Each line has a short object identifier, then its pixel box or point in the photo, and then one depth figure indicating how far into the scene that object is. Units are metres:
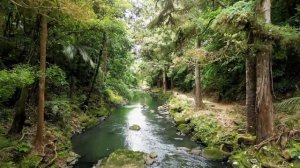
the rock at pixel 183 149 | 8.15
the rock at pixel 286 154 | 5.70
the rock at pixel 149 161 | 7.06
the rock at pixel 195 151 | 7.80
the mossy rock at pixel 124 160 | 6.79
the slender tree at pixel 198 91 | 12.26
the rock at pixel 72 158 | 7.13
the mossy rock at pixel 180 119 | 11.32
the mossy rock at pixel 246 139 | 6.90
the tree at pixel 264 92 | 6.32
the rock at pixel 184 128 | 10.31
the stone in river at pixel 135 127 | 11.31
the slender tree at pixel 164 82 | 23.60
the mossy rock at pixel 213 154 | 7.22
